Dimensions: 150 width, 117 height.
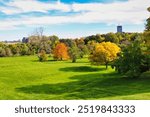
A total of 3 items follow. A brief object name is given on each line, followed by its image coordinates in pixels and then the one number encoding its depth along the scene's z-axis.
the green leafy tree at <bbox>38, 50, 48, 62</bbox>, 76.63
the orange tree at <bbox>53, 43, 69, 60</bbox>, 76.94
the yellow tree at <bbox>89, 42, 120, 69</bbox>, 58.44
